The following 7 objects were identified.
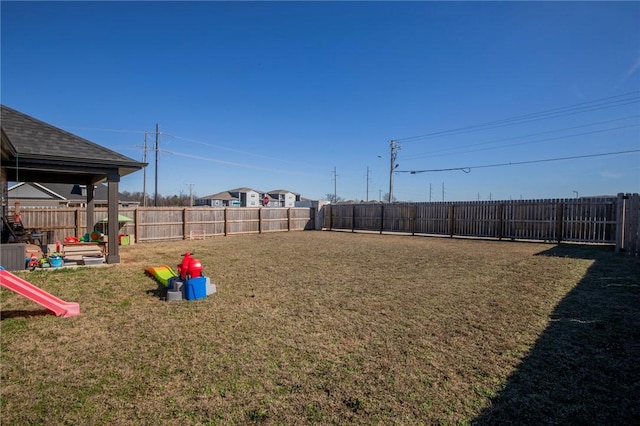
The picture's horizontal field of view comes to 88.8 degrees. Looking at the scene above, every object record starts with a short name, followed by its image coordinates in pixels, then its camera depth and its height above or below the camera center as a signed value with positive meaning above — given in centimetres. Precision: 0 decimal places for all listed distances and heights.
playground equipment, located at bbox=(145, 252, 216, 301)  529 -130
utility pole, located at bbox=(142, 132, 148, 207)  3595 +300
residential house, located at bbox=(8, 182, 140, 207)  2528 +73
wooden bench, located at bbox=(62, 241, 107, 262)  883 -125
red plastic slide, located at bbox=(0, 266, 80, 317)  407 -125
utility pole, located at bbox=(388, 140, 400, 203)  3147 +513
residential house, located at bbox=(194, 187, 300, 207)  6819 +183
